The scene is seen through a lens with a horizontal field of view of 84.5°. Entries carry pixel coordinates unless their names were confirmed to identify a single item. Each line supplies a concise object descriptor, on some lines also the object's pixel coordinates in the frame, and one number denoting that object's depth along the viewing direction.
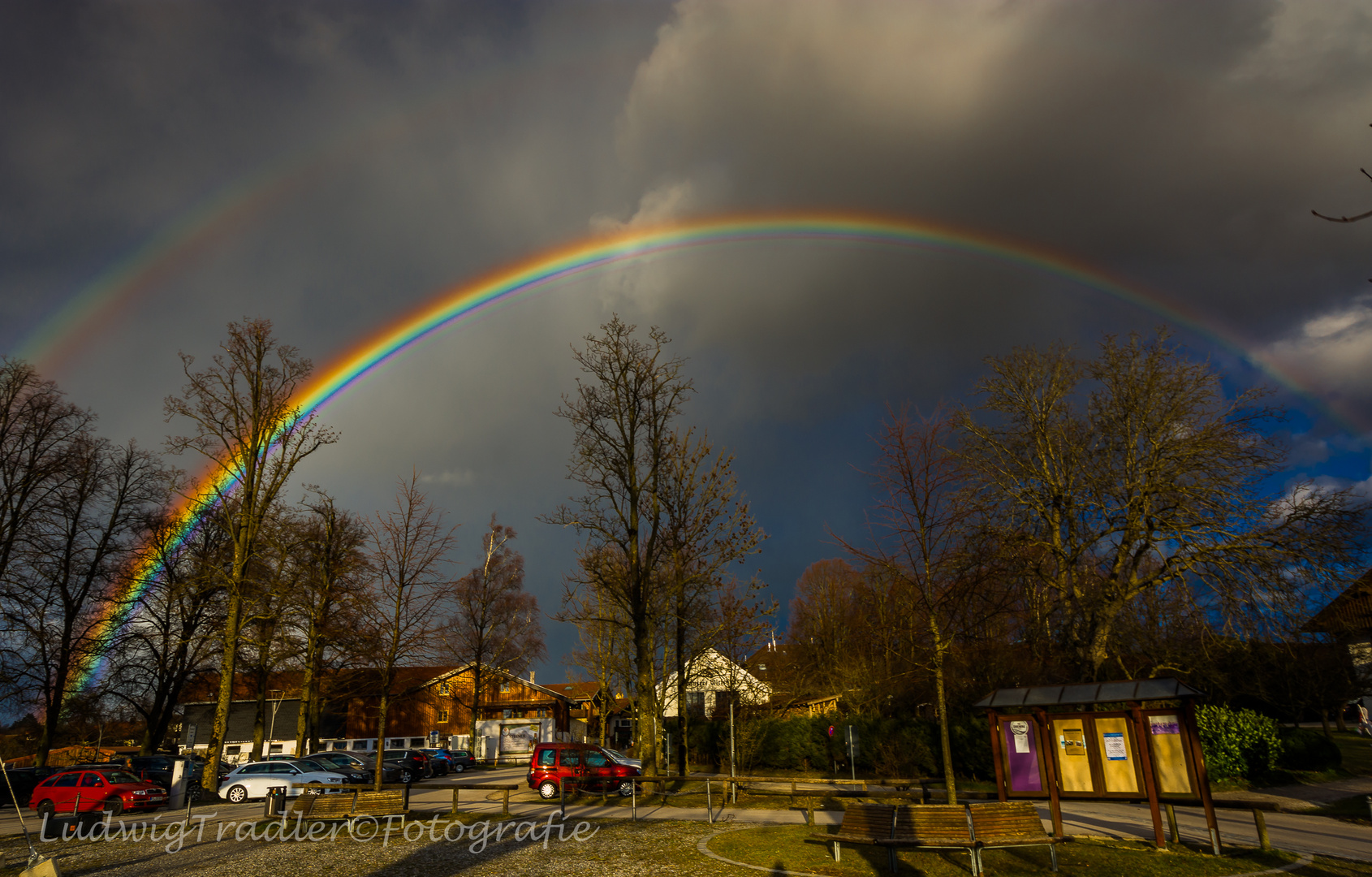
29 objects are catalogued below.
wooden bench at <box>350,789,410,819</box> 15.71
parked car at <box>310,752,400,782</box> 27.52
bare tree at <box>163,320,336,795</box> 26.31
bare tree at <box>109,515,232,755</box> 34.56
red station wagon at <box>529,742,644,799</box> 23.78
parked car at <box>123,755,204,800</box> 28.03
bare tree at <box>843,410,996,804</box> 16.28
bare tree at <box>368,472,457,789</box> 25.73
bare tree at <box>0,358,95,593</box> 28.12
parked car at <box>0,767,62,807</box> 27.19
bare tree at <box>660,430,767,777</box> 23.66
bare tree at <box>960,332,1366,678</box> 18.97
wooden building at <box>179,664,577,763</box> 48.56
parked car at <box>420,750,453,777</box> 35.94
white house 28.16
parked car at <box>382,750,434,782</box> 32.00
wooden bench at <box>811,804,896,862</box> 11.16
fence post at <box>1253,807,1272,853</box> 11.19
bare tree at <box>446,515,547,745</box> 43.72
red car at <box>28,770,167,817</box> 21.59
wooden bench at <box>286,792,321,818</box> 16.14
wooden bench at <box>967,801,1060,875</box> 10.59
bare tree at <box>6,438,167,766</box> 30.02
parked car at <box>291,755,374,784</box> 26.28
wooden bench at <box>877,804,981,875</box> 10.53
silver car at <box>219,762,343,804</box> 25.91
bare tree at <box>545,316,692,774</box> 22.14
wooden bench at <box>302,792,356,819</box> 15.70
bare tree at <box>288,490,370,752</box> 30.45
